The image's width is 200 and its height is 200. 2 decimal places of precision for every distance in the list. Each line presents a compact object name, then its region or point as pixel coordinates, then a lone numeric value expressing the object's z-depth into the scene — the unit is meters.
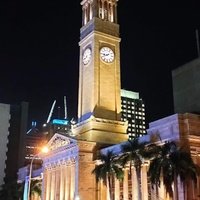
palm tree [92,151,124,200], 57.19
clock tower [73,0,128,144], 75.88
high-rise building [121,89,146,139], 187.75
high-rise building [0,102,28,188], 103.69
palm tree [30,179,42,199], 82.38
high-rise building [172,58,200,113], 76.06
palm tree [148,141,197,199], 44.31
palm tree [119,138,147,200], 51.72
